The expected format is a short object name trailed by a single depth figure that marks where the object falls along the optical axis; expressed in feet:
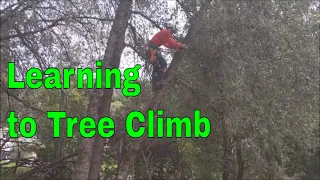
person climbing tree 20.98
